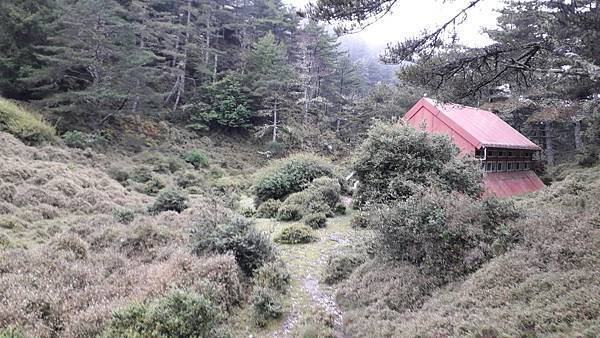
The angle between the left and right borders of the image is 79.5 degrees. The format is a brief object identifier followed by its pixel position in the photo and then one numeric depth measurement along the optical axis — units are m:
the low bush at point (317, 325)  5.84
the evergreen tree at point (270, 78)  32.88
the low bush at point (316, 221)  13.52
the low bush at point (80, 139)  20.47
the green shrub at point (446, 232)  6.35
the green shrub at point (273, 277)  7.39
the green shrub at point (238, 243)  7.97
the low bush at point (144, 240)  8.96
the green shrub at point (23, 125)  17.75
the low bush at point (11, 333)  4.53
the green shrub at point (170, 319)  4.88
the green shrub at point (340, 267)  8.41
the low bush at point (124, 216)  11.63
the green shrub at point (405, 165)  12.39
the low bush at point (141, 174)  19.91
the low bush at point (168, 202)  14.09
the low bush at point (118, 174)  19.27
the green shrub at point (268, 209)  15.94
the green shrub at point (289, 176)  17.98
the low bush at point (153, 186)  18.58
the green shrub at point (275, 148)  31.45
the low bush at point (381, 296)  5.91
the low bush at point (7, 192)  11.46
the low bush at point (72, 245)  8.33
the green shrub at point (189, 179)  21.67
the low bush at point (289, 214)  14.80
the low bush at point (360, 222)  12.73
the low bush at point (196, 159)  26.01
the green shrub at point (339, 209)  15.90
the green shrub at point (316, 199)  14.99
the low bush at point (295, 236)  11.72
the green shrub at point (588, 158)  19.81
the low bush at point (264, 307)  6.41
